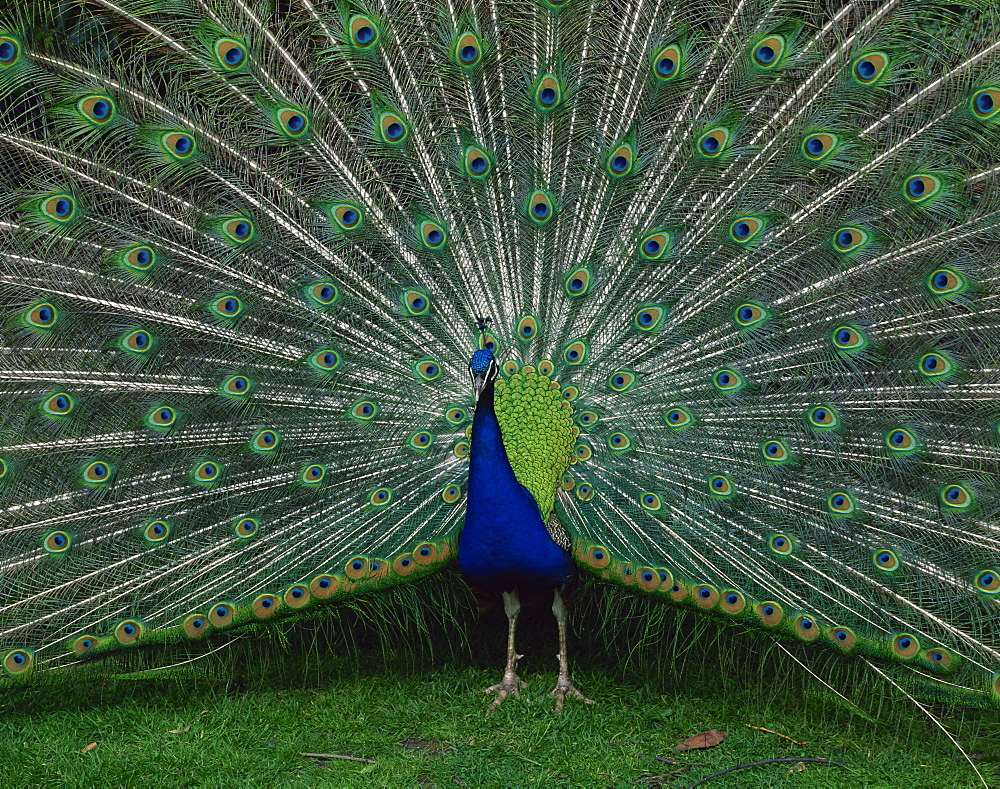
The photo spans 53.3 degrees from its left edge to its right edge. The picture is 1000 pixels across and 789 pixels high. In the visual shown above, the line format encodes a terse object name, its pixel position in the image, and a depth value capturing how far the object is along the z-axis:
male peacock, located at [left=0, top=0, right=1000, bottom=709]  3.32
